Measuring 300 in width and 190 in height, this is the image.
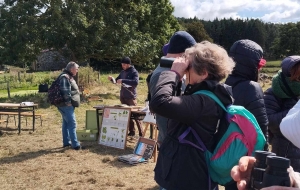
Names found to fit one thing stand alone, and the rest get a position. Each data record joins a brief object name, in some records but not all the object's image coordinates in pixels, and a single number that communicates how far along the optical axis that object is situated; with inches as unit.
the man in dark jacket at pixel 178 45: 121.0
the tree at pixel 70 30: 613.0
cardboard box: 354.9
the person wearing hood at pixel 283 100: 123.5
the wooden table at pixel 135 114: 312.8
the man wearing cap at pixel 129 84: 335.6
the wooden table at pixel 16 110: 370.6
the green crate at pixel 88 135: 348.2
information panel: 312.2
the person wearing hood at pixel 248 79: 114.5
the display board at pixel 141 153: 273.6
